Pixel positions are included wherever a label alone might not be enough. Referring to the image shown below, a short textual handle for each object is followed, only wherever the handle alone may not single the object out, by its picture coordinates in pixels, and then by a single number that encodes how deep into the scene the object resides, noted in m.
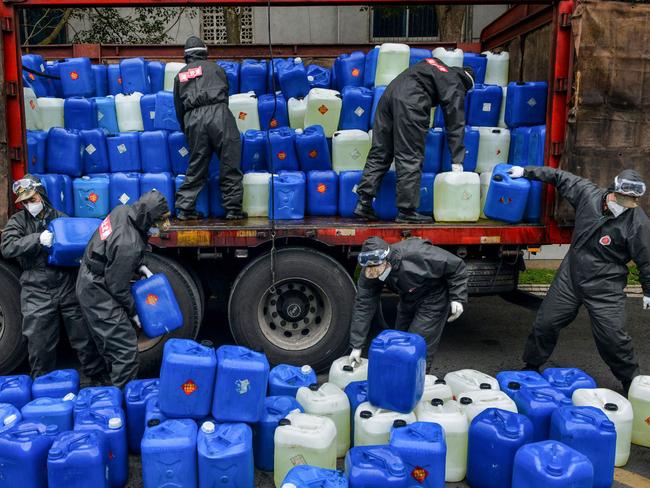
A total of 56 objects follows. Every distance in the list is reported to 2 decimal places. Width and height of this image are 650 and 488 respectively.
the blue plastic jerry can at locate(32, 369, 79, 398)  4.45
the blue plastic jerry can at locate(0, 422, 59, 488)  3.61
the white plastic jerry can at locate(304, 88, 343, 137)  6.39
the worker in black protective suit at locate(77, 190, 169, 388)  4.77
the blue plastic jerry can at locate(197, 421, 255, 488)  3.64
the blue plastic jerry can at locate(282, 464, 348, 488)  3.22
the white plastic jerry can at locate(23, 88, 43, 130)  6.16
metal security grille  15.45
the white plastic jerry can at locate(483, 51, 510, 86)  6.98
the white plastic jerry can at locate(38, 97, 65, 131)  6.44
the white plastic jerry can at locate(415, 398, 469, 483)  4.09
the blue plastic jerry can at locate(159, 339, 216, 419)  3.97
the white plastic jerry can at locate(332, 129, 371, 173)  6.26
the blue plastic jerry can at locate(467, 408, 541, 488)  3.89
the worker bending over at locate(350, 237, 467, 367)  4.73
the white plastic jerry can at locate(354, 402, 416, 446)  4.09
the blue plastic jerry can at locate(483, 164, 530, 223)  5.66
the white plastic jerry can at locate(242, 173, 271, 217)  6.09
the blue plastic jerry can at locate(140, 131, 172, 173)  6.24
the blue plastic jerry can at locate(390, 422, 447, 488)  3.61
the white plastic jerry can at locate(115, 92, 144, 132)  6.63
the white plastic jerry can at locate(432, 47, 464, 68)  6.73
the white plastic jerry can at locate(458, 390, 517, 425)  4.30
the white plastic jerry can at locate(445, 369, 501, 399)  4.62
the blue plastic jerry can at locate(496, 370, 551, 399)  4.61
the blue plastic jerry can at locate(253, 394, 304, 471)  4.17
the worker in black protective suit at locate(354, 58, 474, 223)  5.80
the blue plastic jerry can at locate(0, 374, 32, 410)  4.39
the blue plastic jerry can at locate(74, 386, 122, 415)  4.20
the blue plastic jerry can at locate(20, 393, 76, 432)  4.08
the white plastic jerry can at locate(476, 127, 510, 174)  6.32
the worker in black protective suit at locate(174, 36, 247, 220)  5.89
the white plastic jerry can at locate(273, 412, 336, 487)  3.82
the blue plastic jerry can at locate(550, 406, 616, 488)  3.89
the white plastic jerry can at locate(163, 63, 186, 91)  7.03
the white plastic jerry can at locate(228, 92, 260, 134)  6.59
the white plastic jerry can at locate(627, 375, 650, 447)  4.62
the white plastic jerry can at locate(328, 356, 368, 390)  4.78
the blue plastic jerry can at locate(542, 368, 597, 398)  4.64
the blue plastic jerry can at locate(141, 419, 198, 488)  3.65
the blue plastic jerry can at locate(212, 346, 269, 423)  4.00
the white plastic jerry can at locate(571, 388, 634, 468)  4.29
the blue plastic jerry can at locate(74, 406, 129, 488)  3.96
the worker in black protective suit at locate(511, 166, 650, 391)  5.04
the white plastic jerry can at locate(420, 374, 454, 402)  4.48
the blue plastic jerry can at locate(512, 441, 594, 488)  3.38
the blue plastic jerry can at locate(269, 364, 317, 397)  4.67
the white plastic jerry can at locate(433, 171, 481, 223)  5.79
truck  5.40
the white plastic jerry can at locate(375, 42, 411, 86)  6.70
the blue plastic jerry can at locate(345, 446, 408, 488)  3.37
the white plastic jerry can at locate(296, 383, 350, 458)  4.27
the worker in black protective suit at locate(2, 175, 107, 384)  5.11
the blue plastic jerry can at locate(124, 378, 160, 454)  4.34
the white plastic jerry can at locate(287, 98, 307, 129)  6.68
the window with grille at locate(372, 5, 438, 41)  14.85
